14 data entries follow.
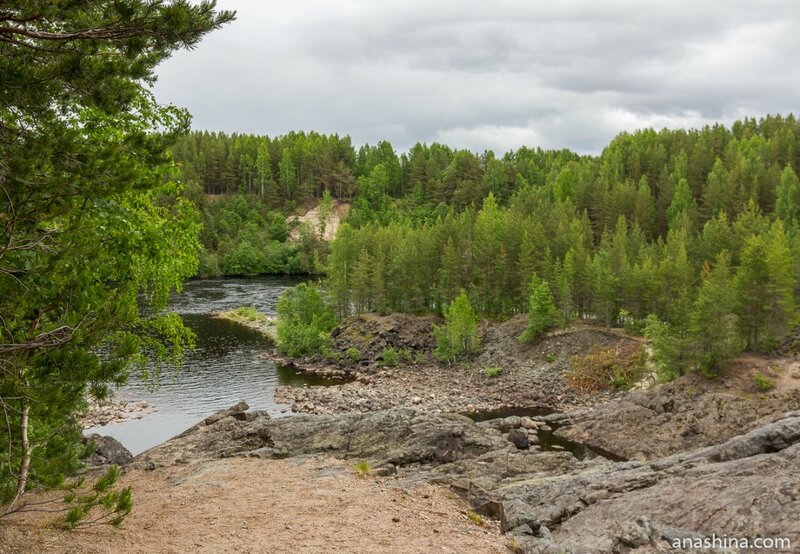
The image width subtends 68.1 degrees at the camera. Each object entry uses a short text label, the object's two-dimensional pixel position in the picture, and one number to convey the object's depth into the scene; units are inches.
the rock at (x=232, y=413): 1168.3
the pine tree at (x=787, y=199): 3004.4
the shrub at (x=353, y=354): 2314.2
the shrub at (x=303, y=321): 2380.7
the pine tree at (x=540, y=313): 2226.9
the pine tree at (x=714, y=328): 1592.0
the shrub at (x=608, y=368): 1899.6
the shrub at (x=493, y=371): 2114.9
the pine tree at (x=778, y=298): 1736.0
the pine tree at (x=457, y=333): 2276.1
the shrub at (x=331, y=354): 2325.3
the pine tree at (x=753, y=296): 1752.0
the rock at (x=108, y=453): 973.2
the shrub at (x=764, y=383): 1514.5
